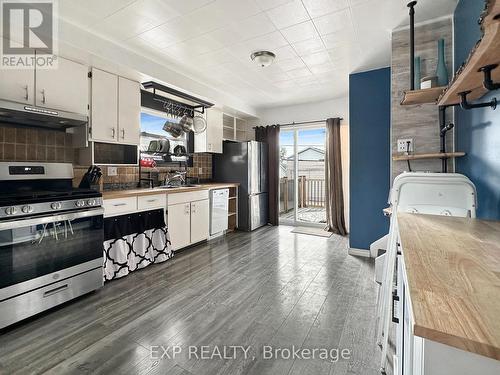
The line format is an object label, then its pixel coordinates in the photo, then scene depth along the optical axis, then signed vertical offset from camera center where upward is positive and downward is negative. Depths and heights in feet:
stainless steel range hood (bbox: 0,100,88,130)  6.18 +2.09
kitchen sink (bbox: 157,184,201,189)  11.42 +0.12
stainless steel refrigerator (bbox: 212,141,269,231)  14.97 +0.88
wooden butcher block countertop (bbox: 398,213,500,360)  1.25 -0.71
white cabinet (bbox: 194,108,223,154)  13.80 +3.03
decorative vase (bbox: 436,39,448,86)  6.53 +3.13
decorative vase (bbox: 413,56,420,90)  7.14 +3.34
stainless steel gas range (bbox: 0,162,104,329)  5.59 -1.28
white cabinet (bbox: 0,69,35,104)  6.37 +2.83
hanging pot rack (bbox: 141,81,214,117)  10.27 +4.26
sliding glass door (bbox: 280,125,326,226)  16.61 +1.02
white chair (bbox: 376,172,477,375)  4.32 -0.31
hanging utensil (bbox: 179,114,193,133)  11.43 +3.08
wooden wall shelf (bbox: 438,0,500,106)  2.46 +1.59
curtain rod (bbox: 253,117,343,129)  15.54 +4.24
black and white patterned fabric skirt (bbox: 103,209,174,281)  8.09 -1.95
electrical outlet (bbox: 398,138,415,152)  7.57 +1.30
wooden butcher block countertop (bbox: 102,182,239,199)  8.08 -0.12
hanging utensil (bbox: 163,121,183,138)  11.41 +2.82
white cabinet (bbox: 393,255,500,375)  1.22 -0.92
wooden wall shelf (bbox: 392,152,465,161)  5.93 +0.82
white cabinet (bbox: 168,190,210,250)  10.40 -1.36
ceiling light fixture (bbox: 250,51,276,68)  9.11 +4.93
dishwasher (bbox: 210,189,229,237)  12.85 -1.24
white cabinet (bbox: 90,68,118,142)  8.34 +2.92
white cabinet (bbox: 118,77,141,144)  9.18 +3.03
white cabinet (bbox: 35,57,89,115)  7.07 +3.13
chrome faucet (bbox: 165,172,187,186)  12.22 +0.58
